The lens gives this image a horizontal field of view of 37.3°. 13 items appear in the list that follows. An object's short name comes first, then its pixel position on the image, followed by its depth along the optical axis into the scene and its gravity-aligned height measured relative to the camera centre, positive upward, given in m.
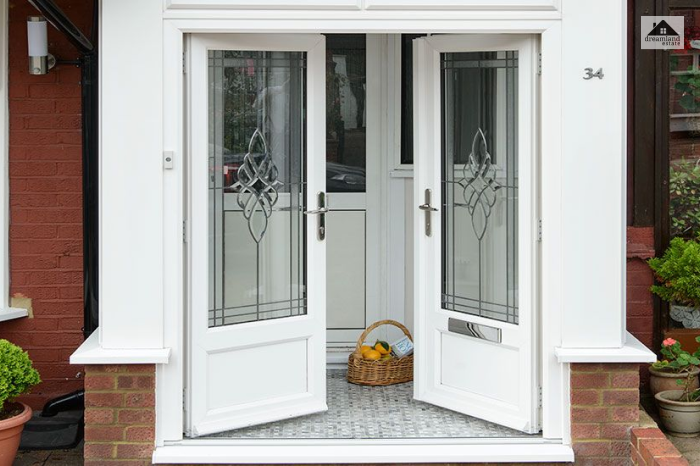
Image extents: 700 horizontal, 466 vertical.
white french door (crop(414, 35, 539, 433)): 5.12 -0.01
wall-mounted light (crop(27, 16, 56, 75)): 5.61 +0.99
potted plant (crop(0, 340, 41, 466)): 4.93 -0.77
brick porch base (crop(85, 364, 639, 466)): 4.84 -0.89
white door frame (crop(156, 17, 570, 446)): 4.85 +0.41
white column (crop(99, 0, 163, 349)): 4.79 +0.24
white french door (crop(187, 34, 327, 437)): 5.06 -0.02
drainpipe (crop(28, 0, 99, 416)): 5.68 +0.18
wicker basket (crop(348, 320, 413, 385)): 6.18 -0.86
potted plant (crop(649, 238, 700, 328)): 5.63 -0.31
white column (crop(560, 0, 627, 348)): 4.86 +0.23
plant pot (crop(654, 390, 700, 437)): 5.31 -1.00
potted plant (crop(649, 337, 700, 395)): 5.44 -0.79
